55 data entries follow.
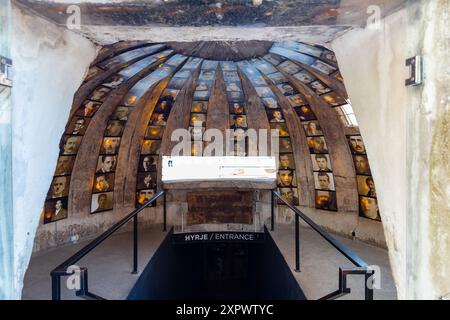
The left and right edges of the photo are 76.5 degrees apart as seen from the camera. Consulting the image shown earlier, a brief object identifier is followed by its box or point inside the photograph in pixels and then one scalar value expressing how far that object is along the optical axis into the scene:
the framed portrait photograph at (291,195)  7.20
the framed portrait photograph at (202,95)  7.01
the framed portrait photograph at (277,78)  6.06
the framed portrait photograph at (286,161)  7.19
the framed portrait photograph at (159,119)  7.02
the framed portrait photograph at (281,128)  7.12
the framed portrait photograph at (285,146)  7.16
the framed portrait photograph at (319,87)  5.66
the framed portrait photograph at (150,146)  7.18
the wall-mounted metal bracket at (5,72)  1.51
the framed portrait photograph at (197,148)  7.27
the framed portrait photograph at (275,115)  7.03
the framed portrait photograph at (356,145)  5.95
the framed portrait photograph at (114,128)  6.49
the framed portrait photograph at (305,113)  6.54
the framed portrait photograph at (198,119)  7.31
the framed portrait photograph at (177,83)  6.46
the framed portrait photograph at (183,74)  6.19
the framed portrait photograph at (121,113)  6.46
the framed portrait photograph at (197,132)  7.36
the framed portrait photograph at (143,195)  7.19
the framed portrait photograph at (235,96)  7.00
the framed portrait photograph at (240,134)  7.36
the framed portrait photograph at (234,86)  6.76
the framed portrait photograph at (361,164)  5.98
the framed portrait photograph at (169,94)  6.71
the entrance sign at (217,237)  6.72
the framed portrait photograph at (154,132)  7.11
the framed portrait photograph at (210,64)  6.05
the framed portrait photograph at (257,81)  6.34
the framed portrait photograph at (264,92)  6.66
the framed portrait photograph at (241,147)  7.31
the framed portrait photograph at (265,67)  5.79
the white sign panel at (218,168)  7.09
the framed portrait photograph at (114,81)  5.42
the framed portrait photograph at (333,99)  5.72
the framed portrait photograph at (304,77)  5.58
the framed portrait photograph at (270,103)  6.89
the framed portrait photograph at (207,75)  6.40
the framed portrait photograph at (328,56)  4.24
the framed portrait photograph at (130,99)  6.32
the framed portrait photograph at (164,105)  6.85
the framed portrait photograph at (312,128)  6.60
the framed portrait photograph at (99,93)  5.55
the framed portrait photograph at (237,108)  7.22
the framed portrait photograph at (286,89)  6.29
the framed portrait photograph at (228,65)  6.06
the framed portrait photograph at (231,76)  6.46
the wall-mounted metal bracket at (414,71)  1.46
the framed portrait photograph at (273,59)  5.43
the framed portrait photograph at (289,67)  5.49
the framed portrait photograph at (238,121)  7.33
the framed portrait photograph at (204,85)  6.70
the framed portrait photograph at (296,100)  6.48
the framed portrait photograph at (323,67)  4.73
